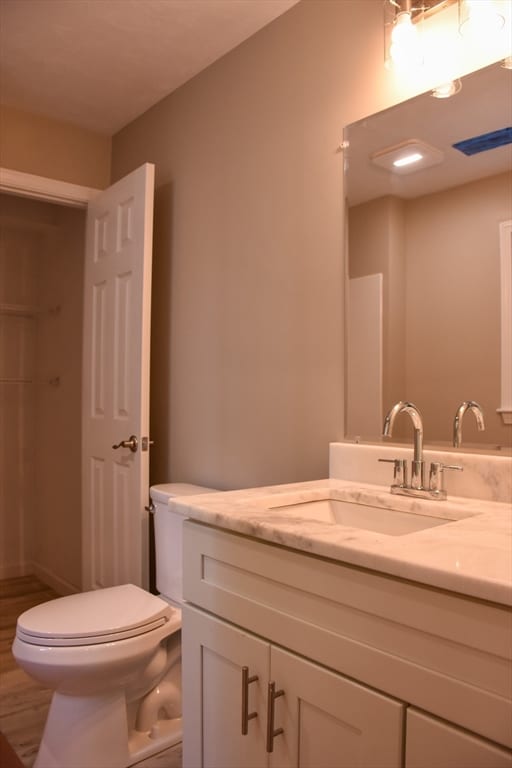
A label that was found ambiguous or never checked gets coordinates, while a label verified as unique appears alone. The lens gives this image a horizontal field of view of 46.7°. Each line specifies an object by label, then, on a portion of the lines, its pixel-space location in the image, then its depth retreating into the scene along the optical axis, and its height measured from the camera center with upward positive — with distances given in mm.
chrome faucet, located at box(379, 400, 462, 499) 1424 -187
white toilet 1608 -778
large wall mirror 1429 +350
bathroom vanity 804 -393
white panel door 2391 +53
